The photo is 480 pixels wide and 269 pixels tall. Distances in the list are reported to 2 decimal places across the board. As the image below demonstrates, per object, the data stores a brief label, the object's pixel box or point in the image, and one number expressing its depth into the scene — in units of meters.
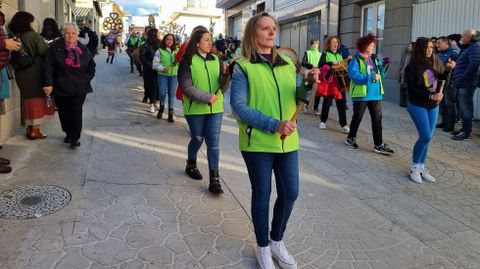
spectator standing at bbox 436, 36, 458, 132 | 8.66
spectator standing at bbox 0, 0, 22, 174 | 5.05
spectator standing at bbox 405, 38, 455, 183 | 5.42
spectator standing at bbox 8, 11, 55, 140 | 6.35
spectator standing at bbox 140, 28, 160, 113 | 10.14
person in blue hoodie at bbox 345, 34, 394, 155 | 6.72
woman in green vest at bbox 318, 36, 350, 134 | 8.48
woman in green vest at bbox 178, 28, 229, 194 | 4.79
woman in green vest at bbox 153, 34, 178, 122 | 8.69
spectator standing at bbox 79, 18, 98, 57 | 13.41
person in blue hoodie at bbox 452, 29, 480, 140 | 7.91
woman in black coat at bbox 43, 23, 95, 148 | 6.12
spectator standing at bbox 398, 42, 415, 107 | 10.80
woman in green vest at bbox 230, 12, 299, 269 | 3.04
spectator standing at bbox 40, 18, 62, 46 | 7.54
